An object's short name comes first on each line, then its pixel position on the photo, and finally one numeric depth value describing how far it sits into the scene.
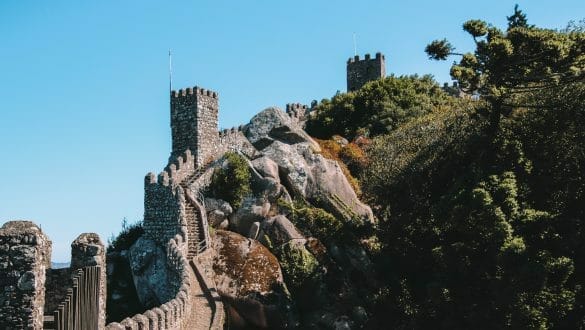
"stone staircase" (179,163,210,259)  31.08
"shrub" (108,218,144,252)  36.50
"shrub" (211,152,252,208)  33.88
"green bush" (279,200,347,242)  29.22
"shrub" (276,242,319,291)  28.25
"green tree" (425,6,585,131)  23.88
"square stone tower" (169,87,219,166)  37.34
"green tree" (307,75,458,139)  44.50
